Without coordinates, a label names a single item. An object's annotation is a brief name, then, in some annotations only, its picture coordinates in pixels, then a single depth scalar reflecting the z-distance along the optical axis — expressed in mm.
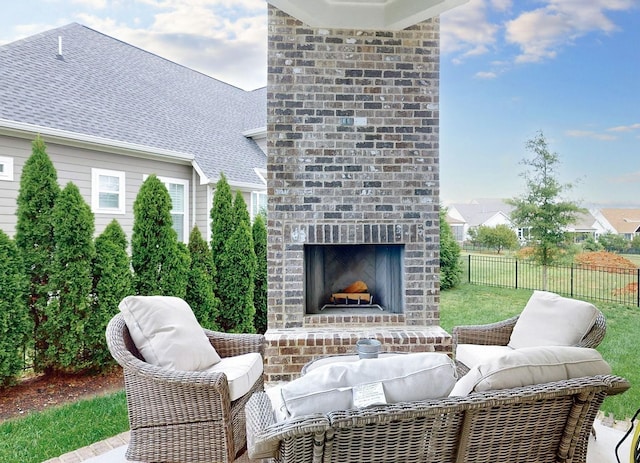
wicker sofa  1340
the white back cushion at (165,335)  2459
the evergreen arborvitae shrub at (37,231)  3541
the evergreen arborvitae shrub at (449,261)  6715
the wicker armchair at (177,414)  2244
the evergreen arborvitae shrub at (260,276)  5285
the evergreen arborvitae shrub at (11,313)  3289
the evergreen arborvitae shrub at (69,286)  3621
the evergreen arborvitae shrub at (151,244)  4176
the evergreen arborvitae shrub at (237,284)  4836
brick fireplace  3818
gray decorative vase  2461
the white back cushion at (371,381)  1397
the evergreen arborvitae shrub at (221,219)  4828
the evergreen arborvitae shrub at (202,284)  4539
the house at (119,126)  5531
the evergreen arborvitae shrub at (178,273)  4262
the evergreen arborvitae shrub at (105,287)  3805
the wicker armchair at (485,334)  3209
